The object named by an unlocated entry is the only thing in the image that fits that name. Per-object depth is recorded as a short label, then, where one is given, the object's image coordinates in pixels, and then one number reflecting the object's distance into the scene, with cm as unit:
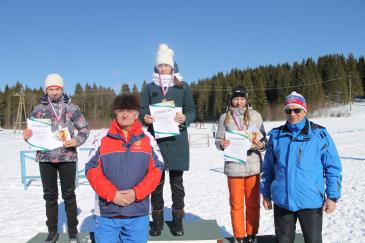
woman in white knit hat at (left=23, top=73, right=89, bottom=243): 427
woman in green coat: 418
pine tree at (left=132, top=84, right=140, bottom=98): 10106
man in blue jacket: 328
